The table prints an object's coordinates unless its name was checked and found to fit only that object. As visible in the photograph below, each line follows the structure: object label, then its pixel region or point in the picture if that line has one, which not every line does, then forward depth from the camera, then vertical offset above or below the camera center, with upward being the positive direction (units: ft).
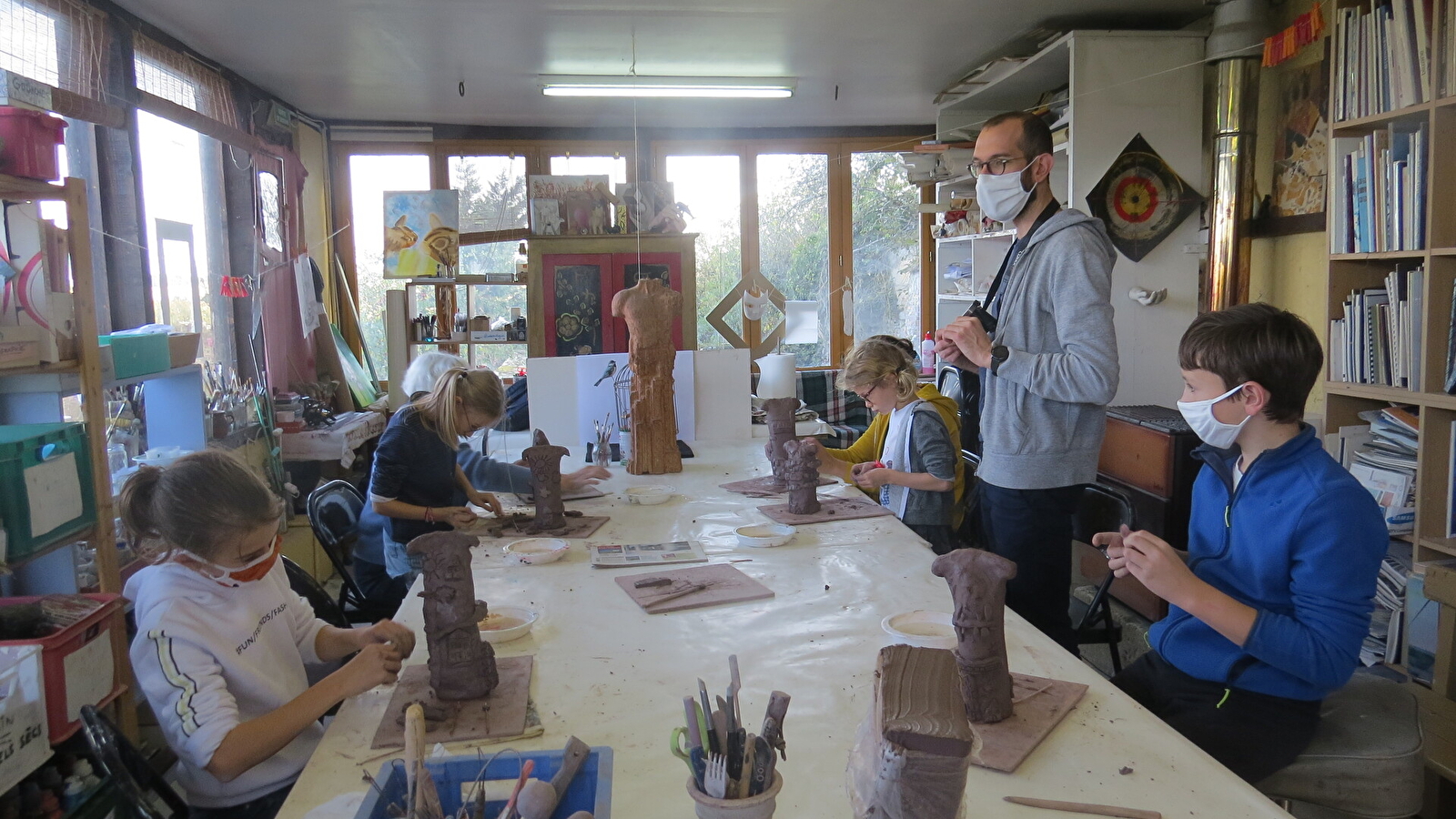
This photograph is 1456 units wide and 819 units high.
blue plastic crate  3.45 -1.73
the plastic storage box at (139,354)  10.70 -0.24
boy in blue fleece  5.05 -1.42
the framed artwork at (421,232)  22.45 +2.18
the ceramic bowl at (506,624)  5.75 -1.86
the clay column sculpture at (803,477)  8.84 -1.49
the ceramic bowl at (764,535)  7.82 -1.82
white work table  3.97 -1.94
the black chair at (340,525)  9.72 -2.07
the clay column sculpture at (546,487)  8.66 -1.49
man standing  7.71 -0.52
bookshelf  8.73 -0.05
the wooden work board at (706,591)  6.37 -1.87
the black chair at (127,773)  4.36 -2.06
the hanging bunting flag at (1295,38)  11.24 +3.13
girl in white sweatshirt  4.83 -1.70
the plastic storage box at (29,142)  7.98 +1.65
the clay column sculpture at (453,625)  4.88 -1.53
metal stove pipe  13.62 +2.28
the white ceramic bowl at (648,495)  9.63 -1.77
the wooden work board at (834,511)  8.62 -1.82
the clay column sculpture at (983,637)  4.44 -1.53
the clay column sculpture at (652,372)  11.37 -0.64
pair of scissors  3.15 -1.46
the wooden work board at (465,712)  4.56 -1.92
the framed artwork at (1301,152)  13.19 +2.08
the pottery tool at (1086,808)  3.69 -1.95
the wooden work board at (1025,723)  4.14 -1.91
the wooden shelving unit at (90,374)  8.49 -0.36
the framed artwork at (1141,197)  14.79 +1.64
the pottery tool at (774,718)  3.15 -1.32
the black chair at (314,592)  7.54 -2.08
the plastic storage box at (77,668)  6.72 -2.47
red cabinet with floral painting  18.57 +0.86
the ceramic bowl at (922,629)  5.42 -1.84
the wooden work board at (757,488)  9.89 -1.80
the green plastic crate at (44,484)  7.55 -1.23
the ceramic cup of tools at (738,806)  3.04 -1.55
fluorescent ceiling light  17.89 +4.40
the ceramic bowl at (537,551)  7.57 -1.83
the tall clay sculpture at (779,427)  10.18 -1.18
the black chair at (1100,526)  7.91 -1.86
